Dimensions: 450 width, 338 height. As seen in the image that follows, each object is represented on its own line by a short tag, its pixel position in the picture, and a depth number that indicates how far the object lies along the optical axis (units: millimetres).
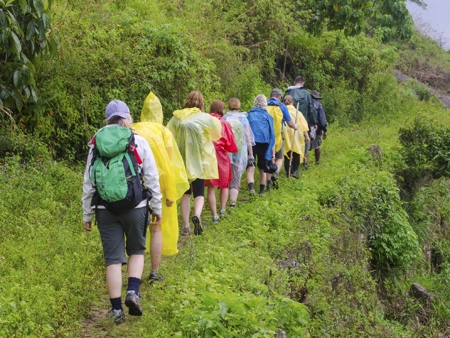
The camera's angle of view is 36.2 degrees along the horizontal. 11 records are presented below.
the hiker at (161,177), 6855
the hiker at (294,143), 13633
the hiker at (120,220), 5773
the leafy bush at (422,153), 14562
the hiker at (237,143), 10734
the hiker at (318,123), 15655
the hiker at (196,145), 8844
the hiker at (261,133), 11508
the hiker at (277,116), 12602
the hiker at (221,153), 9773
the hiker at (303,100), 14672
